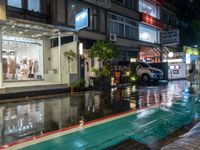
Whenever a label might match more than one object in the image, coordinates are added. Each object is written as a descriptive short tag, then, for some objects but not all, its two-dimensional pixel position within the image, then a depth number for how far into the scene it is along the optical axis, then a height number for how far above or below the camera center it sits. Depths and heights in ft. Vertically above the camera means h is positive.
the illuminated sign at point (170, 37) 79.36 +18.30
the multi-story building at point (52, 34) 39.35 +10.66
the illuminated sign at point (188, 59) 84.99 +7.52
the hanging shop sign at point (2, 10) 34.17 +13.73
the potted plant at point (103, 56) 46.27 +5.31
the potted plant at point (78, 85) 38.00 -2.54
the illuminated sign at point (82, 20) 42.70 +14.72
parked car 56.54 +0.55
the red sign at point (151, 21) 73.49 +25.39
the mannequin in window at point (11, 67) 43.46 +2.23
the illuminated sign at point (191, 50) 91.06 +13.46
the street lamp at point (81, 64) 41.55 +2.66
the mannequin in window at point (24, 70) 46.36 +1.44
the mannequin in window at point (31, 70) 46.90 +1.29
